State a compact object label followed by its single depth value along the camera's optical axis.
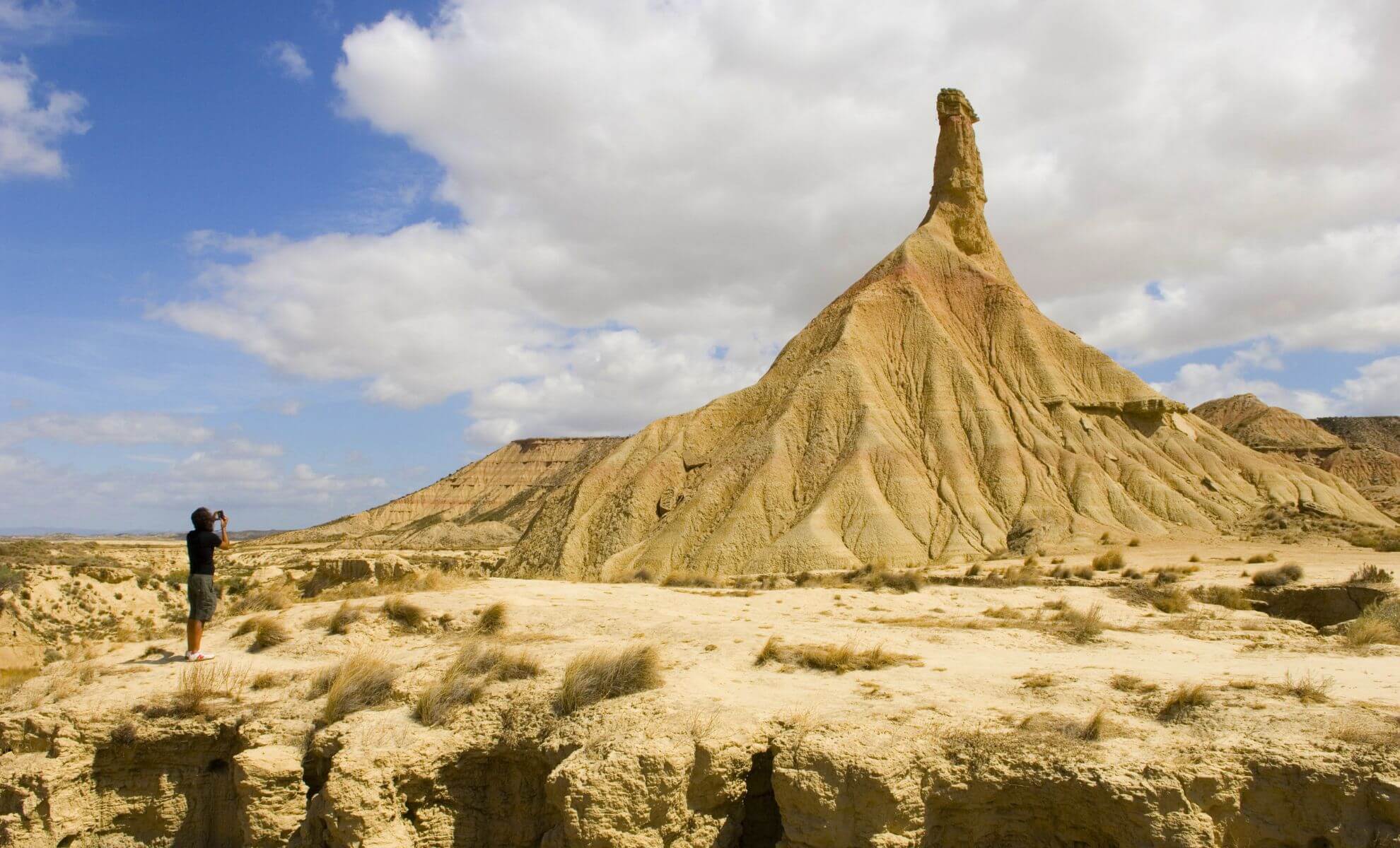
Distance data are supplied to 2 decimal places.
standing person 10.34
